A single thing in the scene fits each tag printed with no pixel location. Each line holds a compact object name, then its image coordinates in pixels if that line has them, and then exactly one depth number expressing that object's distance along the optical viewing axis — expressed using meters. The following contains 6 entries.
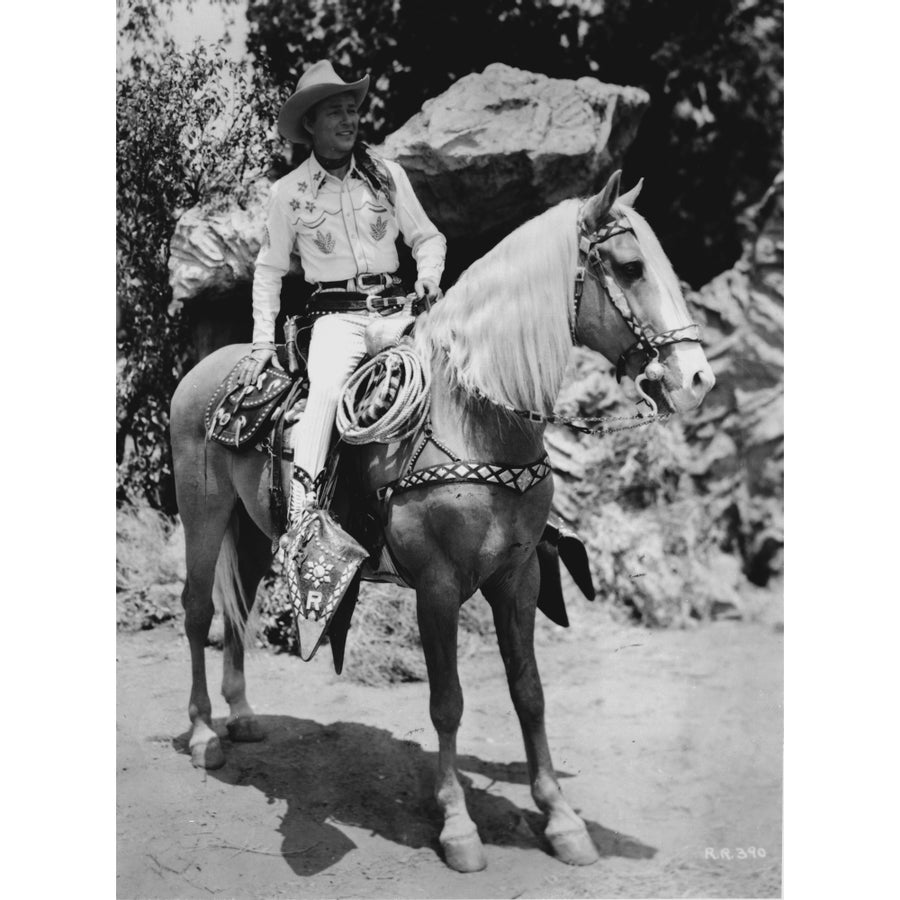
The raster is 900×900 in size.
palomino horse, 3.32
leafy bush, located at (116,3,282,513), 4.38
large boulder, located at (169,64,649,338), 4.62
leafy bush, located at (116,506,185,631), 4.54
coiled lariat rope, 3.49
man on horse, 3.96
